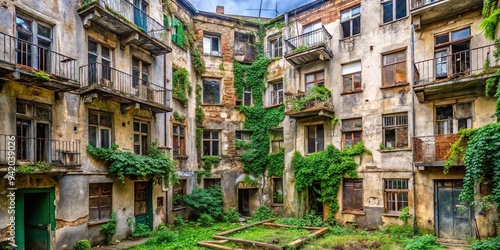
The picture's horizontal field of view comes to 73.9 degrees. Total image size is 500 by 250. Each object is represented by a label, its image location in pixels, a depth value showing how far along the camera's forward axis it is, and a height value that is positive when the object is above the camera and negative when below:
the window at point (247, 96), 22.05 +2.53
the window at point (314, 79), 18.73 +3.12
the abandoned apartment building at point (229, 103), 11.45 +1.44
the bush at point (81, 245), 11.84 -3.89
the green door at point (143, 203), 15.30 -3.16
